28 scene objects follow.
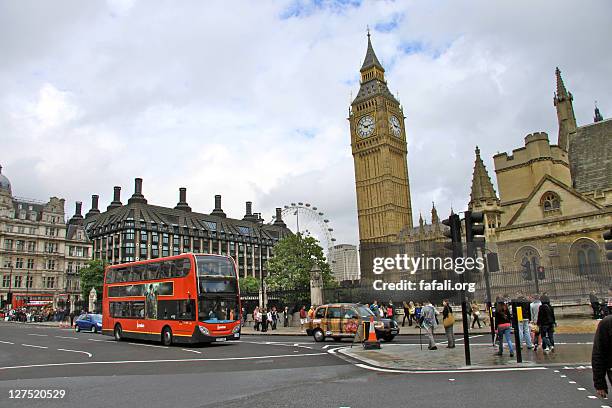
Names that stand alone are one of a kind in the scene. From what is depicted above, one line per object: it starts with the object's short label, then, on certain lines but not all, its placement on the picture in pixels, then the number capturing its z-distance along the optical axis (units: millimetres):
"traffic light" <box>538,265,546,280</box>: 26112
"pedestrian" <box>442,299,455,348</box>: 15711
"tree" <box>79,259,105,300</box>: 66738
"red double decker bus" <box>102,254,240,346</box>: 20656
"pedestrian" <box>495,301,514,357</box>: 13023
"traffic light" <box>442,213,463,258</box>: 12195
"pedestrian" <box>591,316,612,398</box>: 4549
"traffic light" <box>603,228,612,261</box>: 15355
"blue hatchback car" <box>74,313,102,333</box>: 34888
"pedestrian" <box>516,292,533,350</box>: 14706
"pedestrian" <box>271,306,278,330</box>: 33750
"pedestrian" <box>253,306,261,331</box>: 33231
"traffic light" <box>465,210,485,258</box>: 12031
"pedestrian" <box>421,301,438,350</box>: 15727
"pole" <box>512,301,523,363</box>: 11742
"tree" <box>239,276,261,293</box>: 95588
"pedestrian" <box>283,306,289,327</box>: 36312
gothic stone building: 29984
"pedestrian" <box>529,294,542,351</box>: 14562
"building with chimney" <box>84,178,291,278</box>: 96750
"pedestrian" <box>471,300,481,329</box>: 24947
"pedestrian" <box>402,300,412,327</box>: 29312
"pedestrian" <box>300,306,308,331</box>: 32156
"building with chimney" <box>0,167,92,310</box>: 72188
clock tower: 97375
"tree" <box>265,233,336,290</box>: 54094
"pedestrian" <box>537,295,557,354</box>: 13483
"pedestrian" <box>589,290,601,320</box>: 22297
